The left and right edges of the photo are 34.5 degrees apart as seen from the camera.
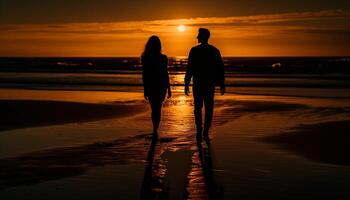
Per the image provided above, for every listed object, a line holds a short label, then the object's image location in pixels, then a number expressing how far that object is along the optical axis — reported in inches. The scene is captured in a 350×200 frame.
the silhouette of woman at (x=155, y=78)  439.2
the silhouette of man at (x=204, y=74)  418.6
